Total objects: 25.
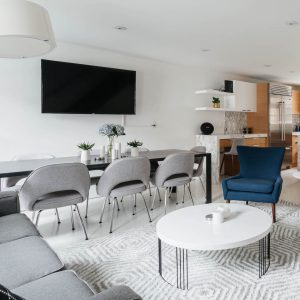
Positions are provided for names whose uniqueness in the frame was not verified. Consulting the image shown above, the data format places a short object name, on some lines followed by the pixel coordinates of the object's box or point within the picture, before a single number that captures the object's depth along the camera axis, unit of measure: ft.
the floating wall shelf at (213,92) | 20.05
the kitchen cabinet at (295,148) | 27.25
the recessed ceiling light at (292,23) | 11.35
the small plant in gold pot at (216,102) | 21.06
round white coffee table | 6.31
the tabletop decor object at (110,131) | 11.35
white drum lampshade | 5.32
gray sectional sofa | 3.84
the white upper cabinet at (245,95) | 22.27
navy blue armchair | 11.16
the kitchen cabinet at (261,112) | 23.65
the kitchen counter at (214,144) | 19.63
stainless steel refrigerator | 24.13
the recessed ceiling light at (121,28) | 12.13
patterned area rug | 6.53
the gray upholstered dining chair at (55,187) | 8.50
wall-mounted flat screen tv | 13.69
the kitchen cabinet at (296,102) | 27.68
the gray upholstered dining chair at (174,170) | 11.67
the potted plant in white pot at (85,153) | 11.00
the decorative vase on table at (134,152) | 12.43
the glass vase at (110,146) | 11.98
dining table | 8.82
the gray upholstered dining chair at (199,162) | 14.10
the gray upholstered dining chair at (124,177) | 10.09
